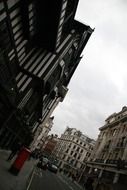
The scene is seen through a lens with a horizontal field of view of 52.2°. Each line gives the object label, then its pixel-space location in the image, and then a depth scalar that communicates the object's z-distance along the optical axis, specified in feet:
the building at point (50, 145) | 229.89
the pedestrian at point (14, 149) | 32.85
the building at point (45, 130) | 176.72
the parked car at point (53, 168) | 76.24
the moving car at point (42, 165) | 65.27
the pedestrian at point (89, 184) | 80.51
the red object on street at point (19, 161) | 25.74
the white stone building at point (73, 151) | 179.80
